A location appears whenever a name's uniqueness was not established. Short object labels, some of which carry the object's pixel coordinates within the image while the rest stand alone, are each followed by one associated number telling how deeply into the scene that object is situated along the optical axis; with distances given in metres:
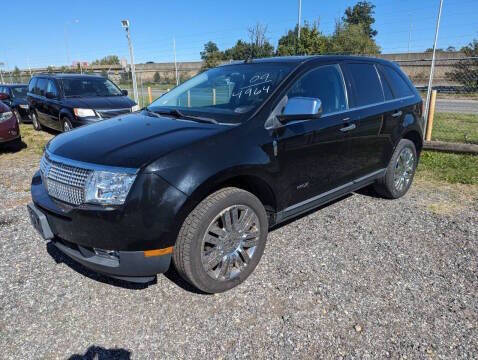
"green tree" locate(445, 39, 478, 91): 18.51
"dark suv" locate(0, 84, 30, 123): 13.18
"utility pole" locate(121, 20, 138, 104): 13.03
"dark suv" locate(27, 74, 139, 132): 8.70
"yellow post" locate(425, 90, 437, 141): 7.22
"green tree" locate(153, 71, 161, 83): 35.24
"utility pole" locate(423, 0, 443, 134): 7.41
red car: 7.81
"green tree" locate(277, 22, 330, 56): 18.70
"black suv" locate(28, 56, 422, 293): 2.49
